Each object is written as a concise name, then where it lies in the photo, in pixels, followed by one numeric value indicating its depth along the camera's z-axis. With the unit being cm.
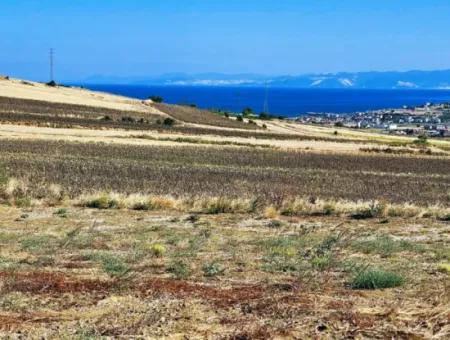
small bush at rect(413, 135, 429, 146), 8962
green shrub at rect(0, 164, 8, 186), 2589
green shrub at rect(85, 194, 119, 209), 2136
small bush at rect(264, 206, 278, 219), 2044
